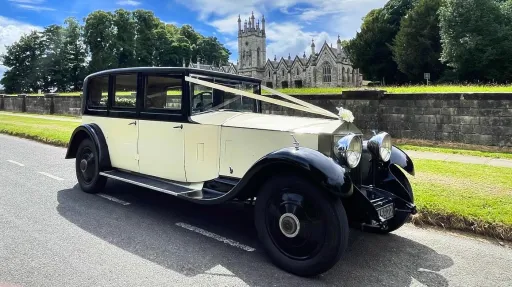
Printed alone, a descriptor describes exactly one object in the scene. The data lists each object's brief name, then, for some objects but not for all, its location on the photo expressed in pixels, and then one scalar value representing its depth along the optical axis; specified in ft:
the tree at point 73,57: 222.07
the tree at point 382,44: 159.84
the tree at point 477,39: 111.55
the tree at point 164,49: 272.45
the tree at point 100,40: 224.94
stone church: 239.30
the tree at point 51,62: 218.59
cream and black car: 10.90
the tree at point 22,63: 220.23
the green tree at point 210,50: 331.16
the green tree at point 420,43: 134.31
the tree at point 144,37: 253.65
